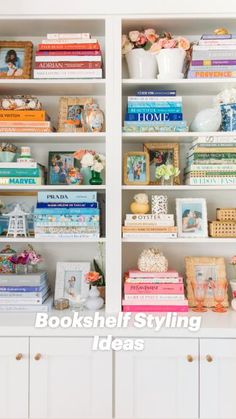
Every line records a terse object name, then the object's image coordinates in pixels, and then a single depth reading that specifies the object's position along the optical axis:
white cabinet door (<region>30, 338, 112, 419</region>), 1.67
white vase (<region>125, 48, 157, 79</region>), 1.91
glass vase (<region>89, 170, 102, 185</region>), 1.93
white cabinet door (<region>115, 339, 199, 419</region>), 1.65
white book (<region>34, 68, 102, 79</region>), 1.86
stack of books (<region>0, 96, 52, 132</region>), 1.88
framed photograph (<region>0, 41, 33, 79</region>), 1.92
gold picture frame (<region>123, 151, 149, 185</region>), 1.92
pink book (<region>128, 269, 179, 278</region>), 1.85
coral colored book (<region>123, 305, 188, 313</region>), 1.80
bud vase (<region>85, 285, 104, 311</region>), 1.86
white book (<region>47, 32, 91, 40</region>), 1.87
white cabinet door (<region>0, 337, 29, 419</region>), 1.66
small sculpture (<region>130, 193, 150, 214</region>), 1.95
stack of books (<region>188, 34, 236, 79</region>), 1.86
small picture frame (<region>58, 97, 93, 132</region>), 1.95
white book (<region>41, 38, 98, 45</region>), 1.87
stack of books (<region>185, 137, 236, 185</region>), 1.87
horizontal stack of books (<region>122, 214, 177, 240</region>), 1.86
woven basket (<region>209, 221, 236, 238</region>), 1.88
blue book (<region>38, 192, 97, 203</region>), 1.89
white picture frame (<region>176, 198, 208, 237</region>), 1.91
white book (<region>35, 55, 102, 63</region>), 1.86
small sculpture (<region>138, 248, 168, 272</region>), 1.88
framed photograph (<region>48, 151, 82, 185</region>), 2.04
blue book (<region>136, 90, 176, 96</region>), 1.91
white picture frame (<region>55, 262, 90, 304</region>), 1.93
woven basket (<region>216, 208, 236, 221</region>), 1.93
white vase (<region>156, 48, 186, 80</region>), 1.87
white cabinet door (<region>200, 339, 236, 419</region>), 1.65
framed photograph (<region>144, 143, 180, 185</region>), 1.99
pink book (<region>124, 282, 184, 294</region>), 1.82
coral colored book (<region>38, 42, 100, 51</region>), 1.86
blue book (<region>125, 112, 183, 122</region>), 1.89
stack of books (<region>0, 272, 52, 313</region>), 1.83
